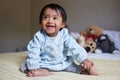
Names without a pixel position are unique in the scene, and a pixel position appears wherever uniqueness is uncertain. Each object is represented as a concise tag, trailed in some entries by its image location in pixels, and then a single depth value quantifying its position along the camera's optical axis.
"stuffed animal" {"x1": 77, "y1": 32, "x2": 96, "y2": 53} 2.08
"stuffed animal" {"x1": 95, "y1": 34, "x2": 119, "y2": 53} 2.05
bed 0.97
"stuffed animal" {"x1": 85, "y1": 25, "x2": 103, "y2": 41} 2.18
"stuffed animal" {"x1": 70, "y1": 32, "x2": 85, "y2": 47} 2.11
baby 1.09
